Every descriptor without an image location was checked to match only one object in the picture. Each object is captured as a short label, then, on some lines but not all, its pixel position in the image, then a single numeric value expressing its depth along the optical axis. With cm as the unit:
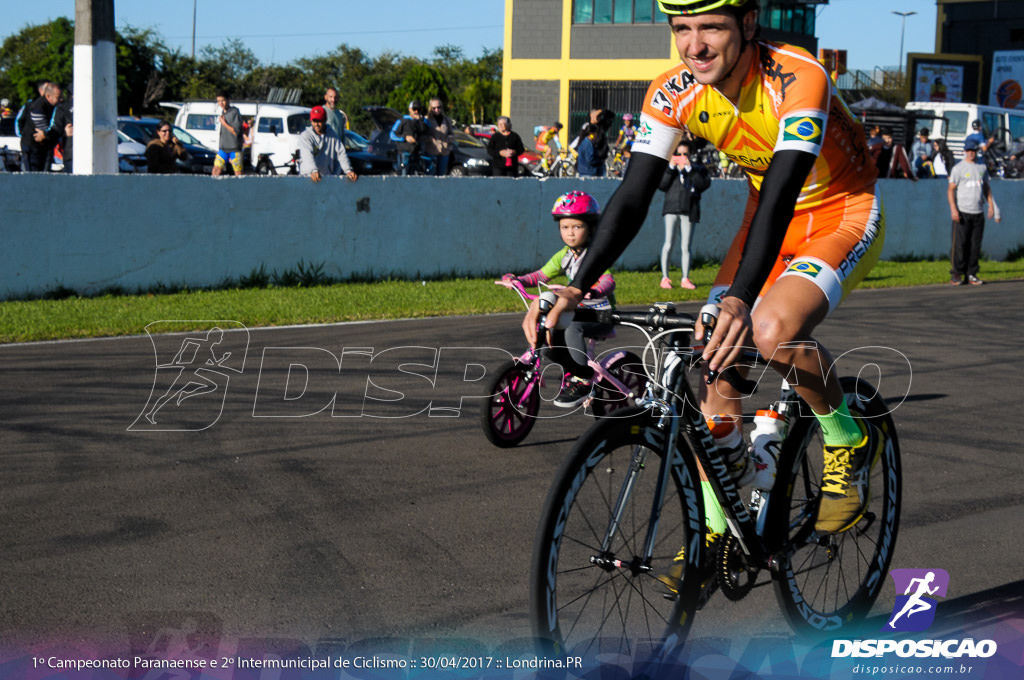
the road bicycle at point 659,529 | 300
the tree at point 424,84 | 6009
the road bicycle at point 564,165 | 2655
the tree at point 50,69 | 5756
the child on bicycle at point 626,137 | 2438
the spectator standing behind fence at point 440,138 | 1964
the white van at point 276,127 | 2805
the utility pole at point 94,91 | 1391
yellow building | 4775
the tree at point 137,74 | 5666
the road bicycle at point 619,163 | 2475
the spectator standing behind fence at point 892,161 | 2430
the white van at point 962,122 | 3809
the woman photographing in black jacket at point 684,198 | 1493
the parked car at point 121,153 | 2522
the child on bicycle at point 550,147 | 2669
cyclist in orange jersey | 328
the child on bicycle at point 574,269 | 698
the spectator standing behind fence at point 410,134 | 1920
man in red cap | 1470
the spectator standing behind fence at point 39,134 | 1644
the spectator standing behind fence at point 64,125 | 1653
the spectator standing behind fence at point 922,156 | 2906
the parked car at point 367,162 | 2684
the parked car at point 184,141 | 2744
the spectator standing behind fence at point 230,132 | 1998
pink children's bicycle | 679
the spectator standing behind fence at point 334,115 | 1588
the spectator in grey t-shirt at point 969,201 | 1628
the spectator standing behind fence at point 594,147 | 2000
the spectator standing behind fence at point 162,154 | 1791
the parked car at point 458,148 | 2759
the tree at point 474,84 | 7675
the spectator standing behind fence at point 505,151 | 2083
